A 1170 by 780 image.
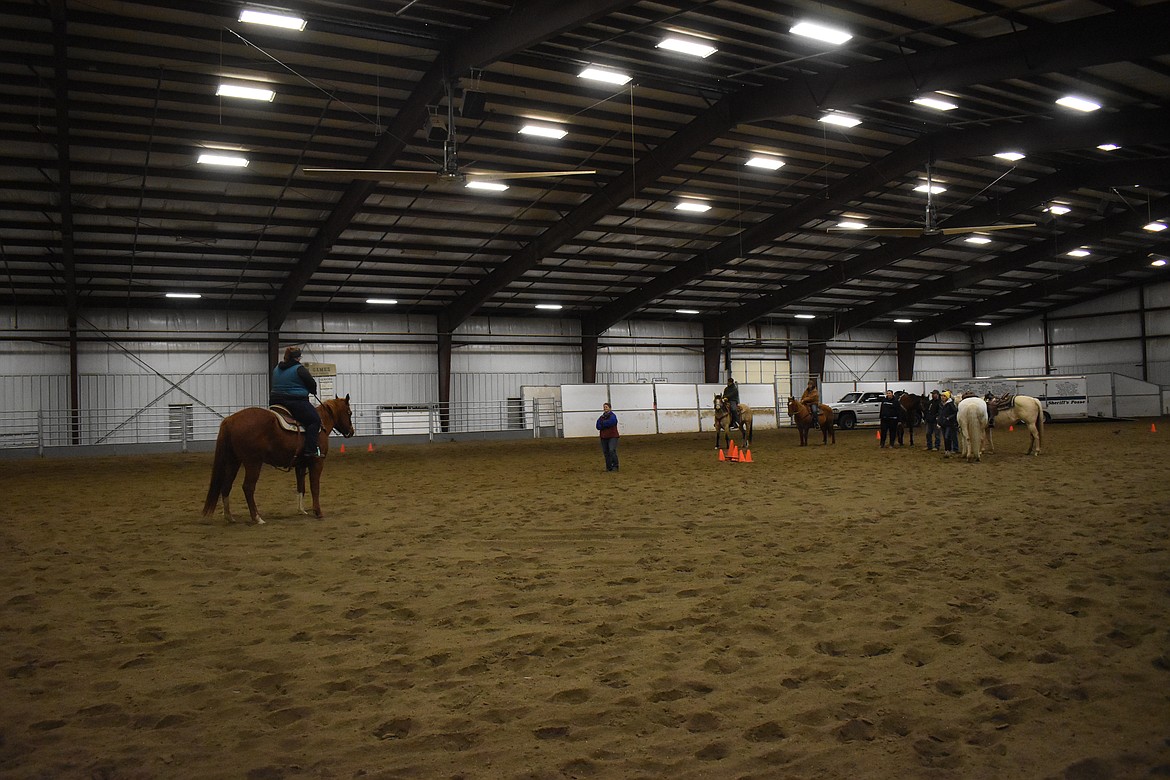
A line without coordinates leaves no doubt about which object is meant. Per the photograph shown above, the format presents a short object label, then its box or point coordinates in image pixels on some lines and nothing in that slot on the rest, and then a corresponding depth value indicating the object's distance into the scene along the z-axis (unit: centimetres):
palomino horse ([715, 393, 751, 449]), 1944
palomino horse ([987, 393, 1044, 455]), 1656
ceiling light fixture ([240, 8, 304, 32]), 1345
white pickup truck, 3444
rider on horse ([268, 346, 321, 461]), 900
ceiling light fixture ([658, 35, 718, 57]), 1550
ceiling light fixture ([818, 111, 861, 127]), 1931
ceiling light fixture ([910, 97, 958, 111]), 1823
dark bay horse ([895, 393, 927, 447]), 2059
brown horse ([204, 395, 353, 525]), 877
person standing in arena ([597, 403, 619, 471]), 1533
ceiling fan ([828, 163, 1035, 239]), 1767
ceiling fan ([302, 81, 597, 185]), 1242
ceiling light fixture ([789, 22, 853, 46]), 1470
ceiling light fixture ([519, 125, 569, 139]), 1938
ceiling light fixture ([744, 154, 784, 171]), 2253
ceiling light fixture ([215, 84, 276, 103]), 1611
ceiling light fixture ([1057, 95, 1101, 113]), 1803
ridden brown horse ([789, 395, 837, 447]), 2197
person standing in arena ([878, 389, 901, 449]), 2012
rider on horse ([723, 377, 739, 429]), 1948
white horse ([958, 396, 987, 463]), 1532
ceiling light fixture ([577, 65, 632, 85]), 1641
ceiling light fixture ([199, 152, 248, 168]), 1905
